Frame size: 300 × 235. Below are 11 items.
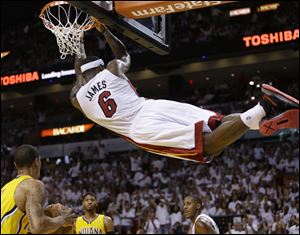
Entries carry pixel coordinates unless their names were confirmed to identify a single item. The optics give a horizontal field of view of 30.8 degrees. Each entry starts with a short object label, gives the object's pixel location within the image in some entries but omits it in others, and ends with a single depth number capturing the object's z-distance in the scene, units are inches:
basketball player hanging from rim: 167.2
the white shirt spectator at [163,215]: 494.2
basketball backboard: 170.9
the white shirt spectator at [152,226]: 484.4
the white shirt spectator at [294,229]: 420.5
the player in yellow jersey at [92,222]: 311.9
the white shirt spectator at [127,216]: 518.5
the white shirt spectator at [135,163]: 627.8
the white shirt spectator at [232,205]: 472.6
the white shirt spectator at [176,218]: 490.3
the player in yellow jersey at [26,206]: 154.8
